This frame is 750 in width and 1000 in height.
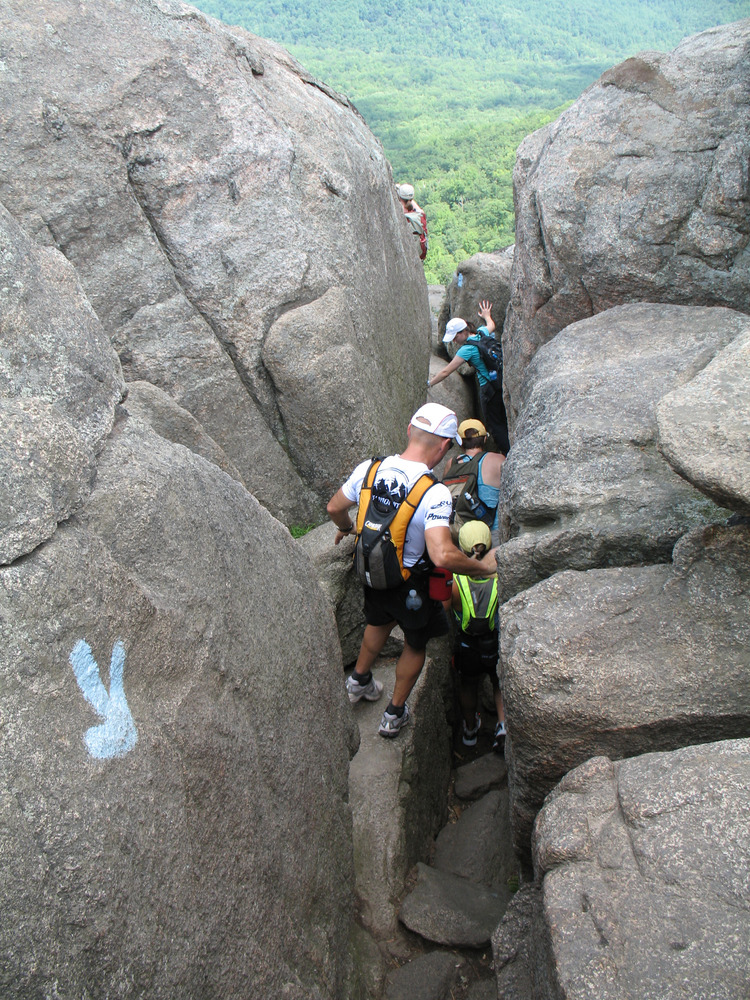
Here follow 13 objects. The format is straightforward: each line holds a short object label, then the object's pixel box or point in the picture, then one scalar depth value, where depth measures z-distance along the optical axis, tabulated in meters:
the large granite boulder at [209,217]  5.92
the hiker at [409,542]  4.93
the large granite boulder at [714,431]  2.93
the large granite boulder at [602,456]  4.07
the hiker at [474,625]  5.74
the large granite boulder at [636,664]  3.28
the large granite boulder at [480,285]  12.59
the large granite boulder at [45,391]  2.57
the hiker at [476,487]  6.68
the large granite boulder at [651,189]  5.84
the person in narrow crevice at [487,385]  10.18
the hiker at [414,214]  12.22
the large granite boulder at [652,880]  2.29
